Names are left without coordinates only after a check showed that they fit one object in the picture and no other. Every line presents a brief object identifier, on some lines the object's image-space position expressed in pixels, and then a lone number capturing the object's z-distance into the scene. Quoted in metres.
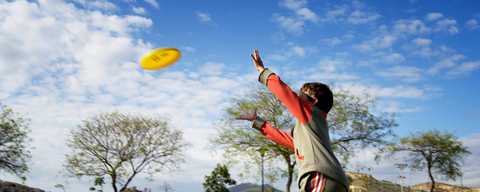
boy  2.11
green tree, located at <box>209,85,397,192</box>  17.14
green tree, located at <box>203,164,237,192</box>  35.94
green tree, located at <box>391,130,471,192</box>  24.44
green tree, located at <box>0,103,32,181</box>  20.92
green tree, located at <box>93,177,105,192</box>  20.60
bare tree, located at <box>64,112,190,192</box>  21.11
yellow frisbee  4.39
